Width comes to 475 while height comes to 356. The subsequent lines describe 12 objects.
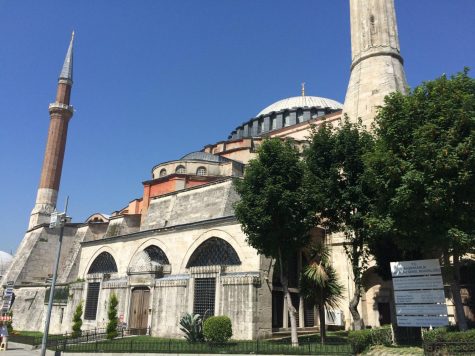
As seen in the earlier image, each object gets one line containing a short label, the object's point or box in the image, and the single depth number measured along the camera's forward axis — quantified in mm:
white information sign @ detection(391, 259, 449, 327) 11906
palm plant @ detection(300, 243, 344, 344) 15352
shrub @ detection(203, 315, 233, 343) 15805
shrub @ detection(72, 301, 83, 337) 21098
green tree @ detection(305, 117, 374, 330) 14172
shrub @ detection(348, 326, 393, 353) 12398
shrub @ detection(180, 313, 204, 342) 16844
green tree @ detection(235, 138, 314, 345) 15133
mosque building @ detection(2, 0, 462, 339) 18641
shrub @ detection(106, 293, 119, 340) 18797
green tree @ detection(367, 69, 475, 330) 11195
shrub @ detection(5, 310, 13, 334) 23016
